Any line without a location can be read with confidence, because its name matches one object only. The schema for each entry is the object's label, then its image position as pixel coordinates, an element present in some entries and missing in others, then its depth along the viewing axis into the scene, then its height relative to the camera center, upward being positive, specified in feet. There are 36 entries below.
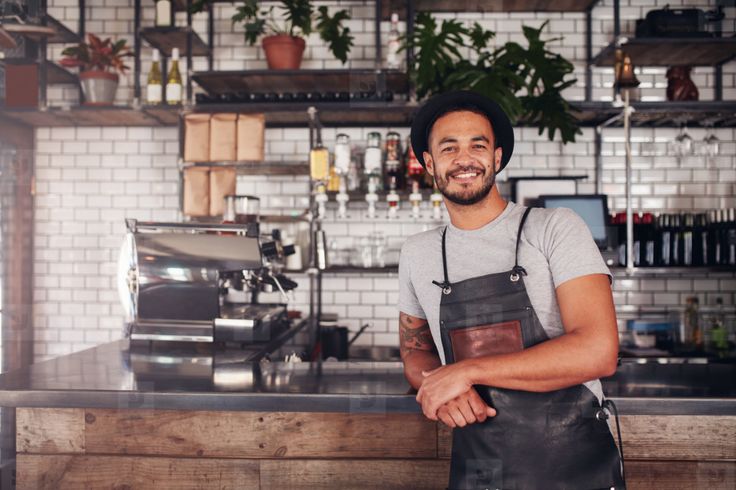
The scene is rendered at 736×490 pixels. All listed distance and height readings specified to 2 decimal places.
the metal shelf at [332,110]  13.28 +2.79
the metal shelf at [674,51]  13.15 +4.14
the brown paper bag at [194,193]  13.32 +1.00
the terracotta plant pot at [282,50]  13.73 +4.14
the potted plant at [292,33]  13.65 +4.55
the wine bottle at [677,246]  13.55 -0.07
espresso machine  9.27 -0.61
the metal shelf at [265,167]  13.35 +1.61
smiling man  4.71 -0.65
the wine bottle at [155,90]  13.71 +3.29
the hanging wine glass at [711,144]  13.24 +2.06
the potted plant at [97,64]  13.89 +3.95
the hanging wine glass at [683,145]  13.05 +2.03
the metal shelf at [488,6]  14.25 +5.41
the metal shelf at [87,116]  13.78 +2.80
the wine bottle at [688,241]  13.50 +0.02
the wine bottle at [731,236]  13.15 +0.14
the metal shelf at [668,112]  13.19 +2.77
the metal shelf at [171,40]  13.55 +4.47
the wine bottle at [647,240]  13.58 +0.05
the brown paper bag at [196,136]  13.38 +2.21
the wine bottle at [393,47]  13.67 +4.21
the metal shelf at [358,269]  13.50 -0.60
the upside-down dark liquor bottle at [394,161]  13.61 +1.72
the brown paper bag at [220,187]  13.28 +1.13
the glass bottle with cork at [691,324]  14.01 -1.84
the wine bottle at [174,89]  13.51 +3.25
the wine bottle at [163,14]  13.60 +4.86
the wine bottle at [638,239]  13.61 +0.07
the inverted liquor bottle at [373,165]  13.27 +1.60
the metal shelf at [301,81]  13.39 +3.52
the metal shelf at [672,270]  13.24 -0.57
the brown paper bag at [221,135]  13.35 +2.22
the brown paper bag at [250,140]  13.30 +2.13
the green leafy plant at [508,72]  12.56 +3.41
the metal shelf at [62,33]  13.58 +4.52
